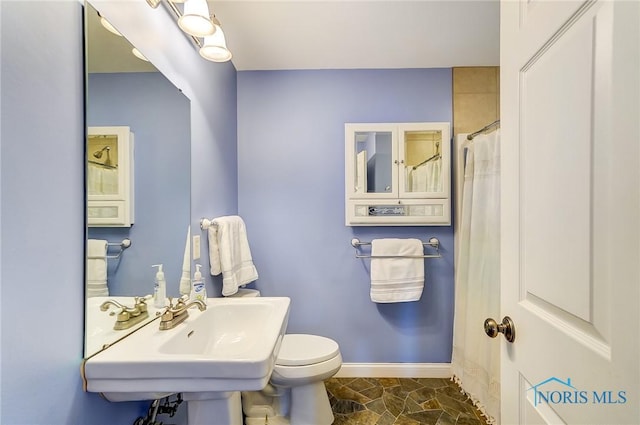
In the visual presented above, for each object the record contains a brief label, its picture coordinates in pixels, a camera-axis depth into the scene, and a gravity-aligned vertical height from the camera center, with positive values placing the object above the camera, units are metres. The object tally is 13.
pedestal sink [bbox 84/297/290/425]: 0.77 -0.46
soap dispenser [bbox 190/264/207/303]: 1.26 -0.38
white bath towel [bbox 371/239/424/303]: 1.94 -0.44
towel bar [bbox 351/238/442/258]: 2.00 -0.25
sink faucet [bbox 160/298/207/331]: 1.00 -0.40
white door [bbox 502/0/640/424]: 0.42 +0.00
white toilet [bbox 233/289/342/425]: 1.45 -1.02
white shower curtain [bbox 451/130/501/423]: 1.55 -0.40
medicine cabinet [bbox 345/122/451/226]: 1.96 +0.25
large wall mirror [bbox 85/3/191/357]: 0.81 +0.13
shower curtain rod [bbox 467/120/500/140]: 1.52 +0.48
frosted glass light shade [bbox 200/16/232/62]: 1.25 +0.75
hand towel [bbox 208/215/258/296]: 1.57 -0.27
